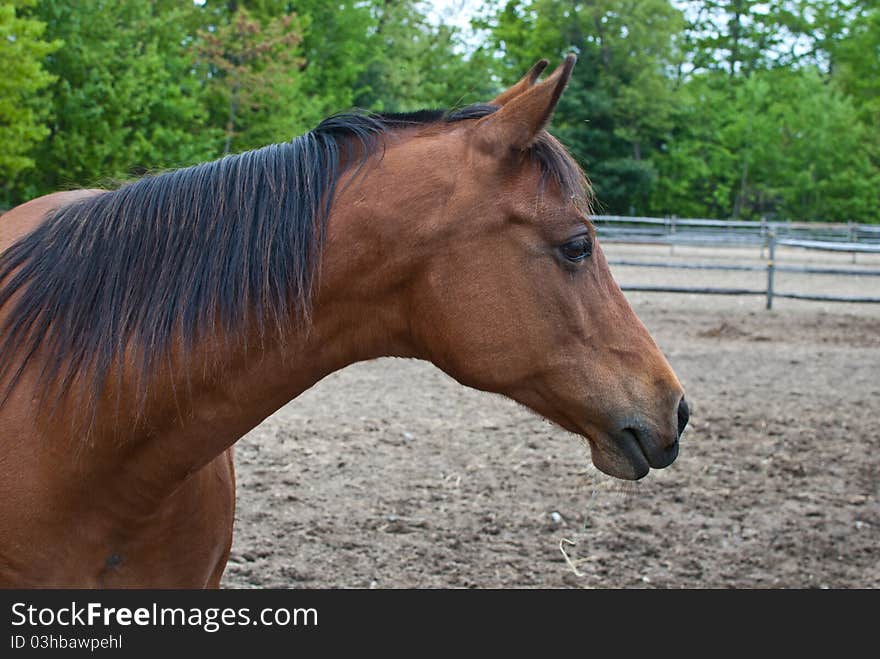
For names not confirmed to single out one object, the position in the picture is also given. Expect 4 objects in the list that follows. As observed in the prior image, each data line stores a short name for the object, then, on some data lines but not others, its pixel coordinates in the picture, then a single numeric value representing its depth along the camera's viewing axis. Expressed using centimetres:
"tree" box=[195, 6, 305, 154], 2031
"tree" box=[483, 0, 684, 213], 3469
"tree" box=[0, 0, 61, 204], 1356
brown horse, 178
